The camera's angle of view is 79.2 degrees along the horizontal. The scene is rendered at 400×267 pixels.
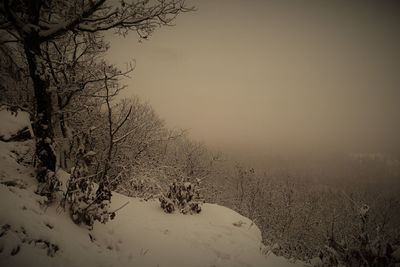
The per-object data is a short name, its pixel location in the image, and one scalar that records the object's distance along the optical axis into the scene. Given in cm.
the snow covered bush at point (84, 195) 459
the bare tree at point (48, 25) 457
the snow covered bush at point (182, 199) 803
